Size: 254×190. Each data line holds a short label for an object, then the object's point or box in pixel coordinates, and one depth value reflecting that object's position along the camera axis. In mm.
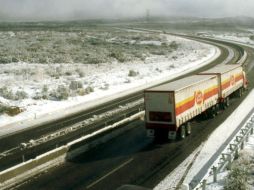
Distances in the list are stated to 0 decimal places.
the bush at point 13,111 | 33600
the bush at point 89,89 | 42781
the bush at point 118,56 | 70981
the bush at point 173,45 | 99331
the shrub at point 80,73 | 52969
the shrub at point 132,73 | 54688
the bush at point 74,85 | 43816
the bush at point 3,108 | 33812
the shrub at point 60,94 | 39344
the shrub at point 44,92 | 39031
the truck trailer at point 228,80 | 32406
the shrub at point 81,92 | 41891
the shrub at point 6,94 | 38488
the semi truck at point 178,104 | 24062
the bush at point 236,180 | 16047
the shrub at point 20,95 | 38484
